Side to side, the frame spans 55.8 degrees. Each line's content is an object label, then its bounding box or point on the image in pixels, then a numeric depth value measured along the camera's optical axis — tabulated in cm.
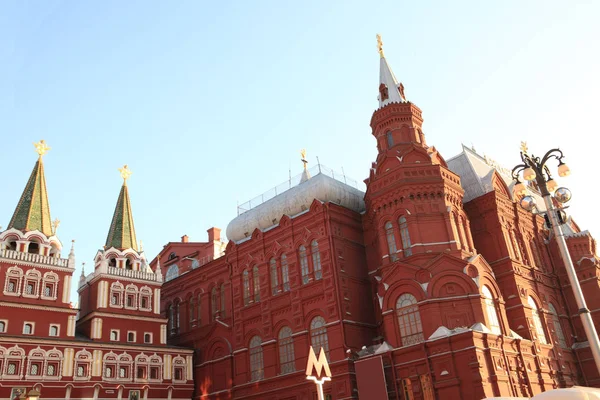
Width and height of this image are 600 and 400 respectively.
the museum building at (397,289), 3144
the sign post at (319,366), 1888
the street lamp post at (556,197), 1541
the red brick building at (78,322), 3691
